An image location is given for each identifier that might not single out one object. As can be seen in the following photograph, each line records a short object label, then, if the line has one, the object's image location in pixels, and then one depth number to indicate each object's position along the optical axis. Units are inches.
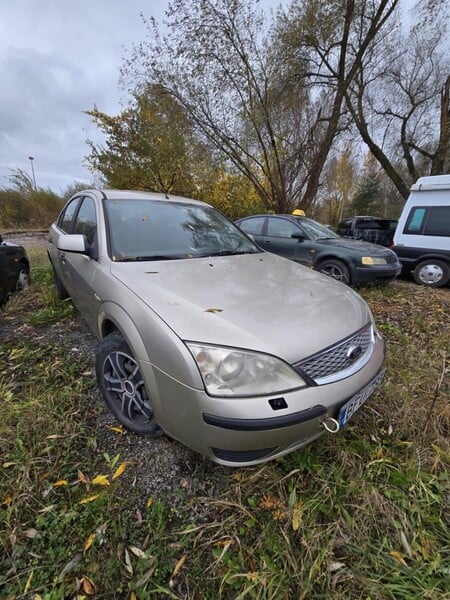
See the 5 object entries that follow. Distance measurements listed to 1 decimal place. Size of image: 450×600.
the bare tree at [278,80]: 340.5
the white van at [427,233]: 201.5
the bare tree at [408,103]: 410.0
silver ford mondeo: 46.5
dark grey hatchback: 168.7
